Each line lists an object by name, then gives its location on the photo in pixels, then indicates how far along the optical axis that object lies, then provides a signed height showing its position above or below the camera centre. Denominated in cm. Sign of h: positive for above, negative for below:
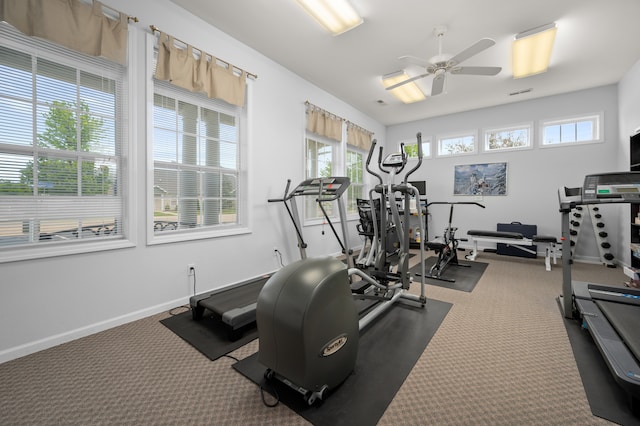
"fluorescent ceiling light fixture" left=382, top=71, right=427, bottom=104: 412 +212
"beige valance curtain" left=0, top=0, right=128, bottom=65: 188 +146
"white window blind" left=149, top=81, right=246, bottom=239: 279 +56
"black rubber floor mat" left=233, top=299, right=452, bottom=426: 145 -110
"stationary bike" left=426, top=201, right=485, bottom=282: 401 -71
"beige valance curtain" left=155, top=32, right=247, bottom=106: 265 +155
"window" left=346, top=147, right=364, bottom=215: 593 +81
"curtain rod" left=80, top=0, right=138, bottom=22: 221 +178
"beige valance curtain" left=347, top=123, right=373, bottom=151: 562 +167
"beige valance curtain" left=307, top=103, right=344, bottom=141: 456 +162
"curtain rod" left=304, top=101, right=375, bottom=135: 453 +188
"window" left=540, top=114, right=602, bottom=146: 493 +155
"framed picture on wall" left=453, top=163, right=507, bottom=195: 572 +71
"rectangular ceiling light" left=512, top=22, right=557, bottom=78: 301 +202
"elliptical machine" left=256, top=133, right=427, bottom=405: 140 -65
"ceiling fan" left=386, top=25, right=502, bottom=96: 287 +170
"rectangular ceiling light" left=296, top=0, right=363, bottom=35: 260 +205
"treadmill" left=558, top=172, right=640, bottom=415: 150 -83
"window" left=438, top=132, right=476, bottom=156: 615 +160
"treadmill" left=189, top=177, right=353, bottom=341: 224 -85
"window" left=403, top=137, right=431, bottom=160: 663 +163
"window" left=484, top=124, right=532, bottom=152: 556 +159
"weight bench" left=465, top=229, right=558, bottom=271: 447 -53
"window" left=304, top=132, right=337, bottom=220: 476 +95
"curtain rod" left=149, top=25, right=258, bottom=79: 254 +182
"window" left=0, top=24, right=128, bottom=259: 197 +53
